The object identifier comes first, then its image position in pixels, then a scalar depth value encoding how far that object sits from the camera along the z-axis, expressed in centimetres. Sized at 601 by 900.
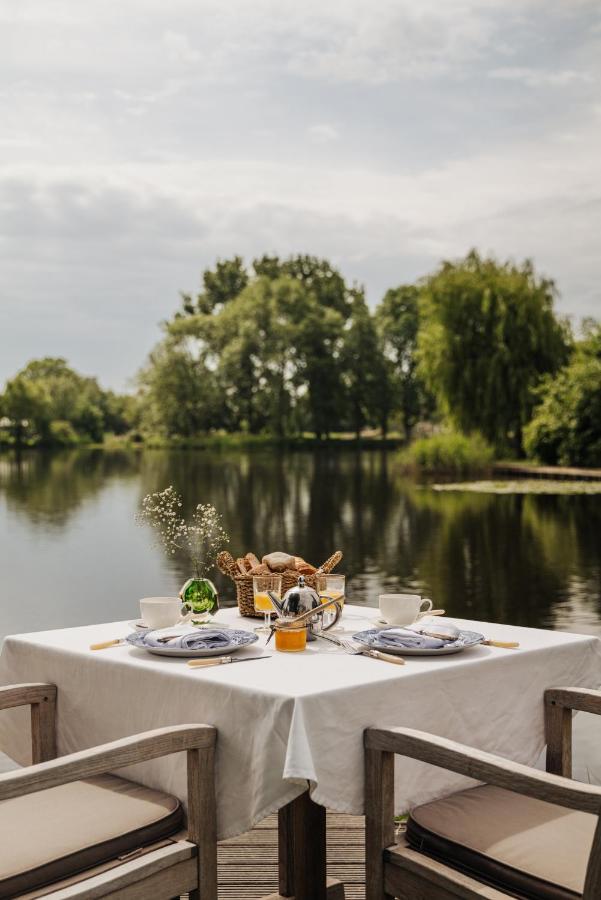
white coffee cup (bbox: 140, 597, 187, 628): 284
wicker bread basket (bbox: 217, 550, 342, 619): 304
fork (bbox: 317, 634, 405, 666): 248
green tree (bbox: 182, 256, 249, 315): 6588
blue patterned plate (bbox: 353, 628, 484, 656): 253
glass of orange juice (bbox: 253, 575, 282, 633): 287
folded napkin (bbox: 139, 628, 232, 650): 258
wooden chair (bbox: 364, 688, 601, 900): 205
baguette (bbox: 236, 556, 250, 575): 309
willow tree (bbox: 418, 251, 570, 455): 3016
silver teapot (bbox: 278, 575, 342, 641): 264
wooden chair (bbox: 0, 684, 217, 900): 206
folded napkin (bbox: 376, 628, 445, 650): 256
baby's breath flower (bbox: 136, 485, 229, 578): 297
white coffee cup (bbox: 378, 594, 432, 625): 287
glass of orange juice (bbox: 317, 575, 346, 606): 294
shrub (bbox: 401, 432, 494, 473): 2995
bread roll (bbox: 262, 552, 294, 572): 292
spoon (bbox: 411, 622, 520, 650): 263
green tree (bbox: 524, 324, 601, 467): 2950
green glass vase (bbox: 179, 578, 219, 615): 291
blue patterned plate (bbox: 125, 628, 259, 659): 254
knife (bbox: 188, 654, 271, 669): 246
